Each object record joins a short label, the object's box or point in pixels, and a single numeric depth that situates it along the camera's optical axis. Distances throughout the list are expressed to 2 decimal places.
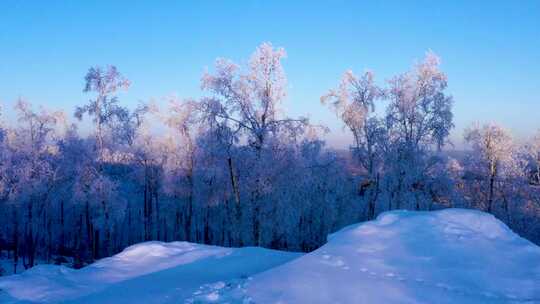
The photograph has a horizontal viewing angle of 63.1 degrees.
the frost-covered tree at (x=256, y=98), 18.66
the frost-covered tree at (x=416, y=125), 21.45
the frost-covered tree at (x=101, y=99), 22.34
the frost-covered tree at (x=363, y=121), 22.06
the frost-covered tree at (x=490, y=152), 24.44
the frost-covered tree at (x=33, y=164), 23.06
